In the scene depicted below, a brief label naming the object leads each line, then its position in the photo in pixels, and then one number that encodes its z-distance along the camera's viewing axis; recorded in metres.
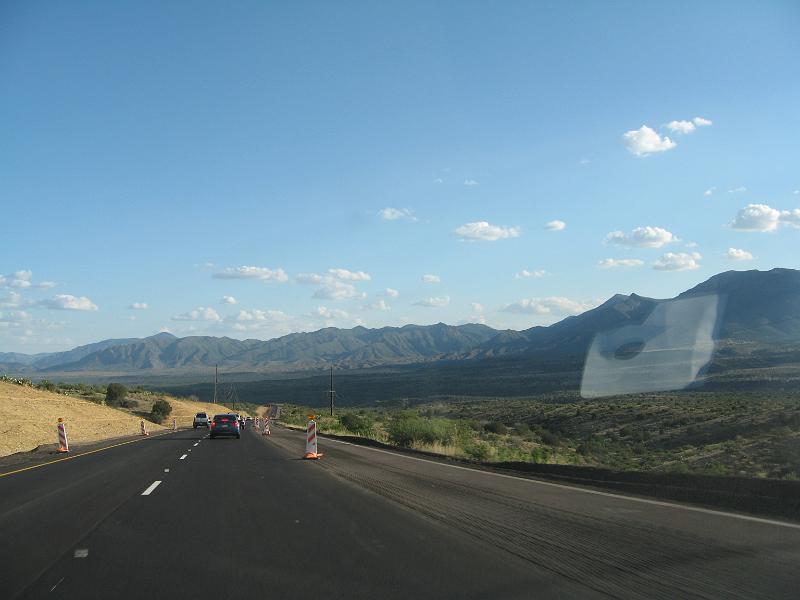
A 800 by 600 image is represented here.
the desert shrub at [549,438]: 42.99
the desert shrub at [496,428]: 47.52
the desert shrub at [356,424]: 50.61
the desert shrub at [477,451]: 26.45
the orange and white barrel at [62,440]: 27.81
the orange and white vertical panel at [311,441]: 24.28
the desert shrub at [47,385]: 79.19
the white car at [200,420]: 68.19
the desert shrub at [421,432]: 33.41
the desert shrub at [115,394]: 91.50
